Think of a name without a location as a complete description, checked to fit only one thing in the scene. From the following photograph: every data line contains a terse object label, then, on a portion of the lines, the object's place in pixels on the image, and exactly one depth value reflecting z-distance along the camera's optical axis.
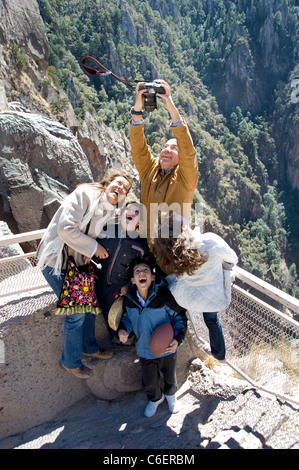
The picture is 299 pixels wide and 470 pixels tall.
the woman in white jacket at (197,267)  2.06
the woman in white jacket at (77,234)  2.09
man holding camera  2.37
